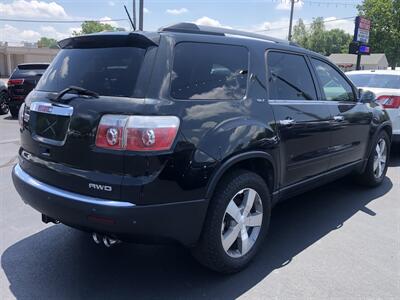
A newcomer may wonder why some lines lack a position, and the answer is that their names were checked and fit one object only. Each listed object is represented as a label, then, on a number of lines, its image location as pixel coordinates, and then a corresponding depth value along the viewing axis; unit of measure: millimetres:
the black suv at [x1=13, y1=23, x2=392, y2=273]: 2627
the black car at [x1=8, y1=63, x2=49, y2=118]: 12352
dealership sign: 18312
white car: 7121
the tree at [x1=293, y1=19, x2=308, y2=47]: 99812
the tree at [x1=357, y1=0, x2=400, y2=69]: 43656
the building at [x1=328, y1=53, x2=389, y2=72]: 62125
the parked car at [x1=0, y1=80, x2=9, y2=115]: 13330
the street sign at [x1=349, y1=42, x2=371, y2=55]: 18438
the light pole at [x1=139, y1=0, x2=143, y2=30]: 18688
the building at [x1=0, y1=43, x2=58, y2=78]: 56612
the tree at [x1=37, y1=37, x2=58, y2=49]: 128337
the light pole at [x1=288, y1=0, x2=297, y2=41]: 34738
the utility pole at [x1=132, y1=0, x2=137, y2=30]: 22419
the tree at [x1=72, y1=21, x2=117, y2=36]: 79588
